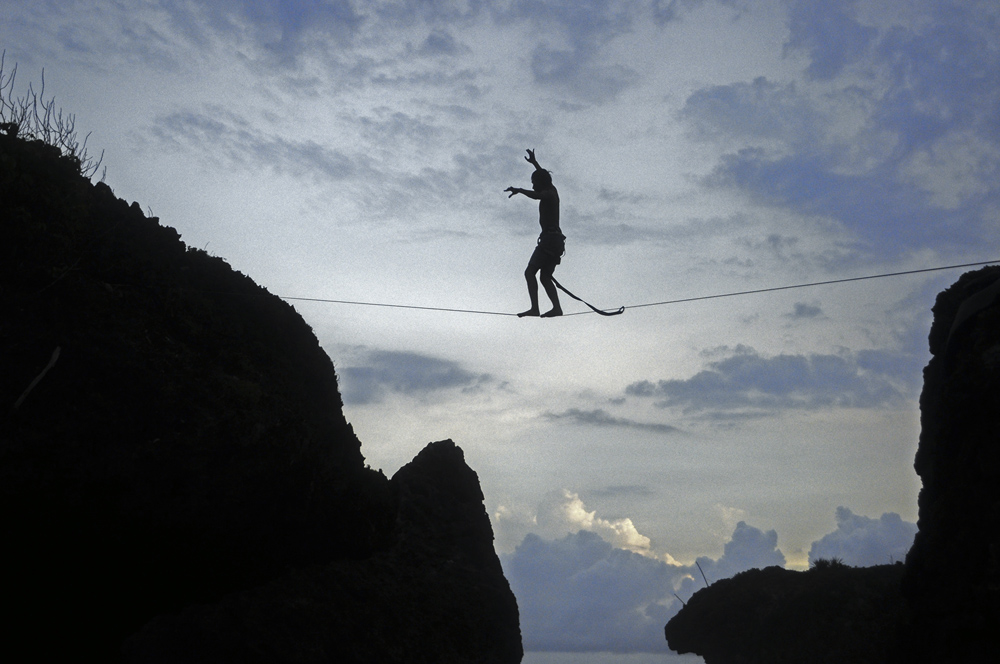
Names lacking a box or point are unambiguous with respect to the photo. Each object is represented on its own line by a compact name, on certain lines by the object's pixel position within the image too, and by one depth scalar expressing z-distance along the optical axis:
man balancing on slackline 13.56
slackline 11.02
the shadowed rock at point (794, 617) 24.30
